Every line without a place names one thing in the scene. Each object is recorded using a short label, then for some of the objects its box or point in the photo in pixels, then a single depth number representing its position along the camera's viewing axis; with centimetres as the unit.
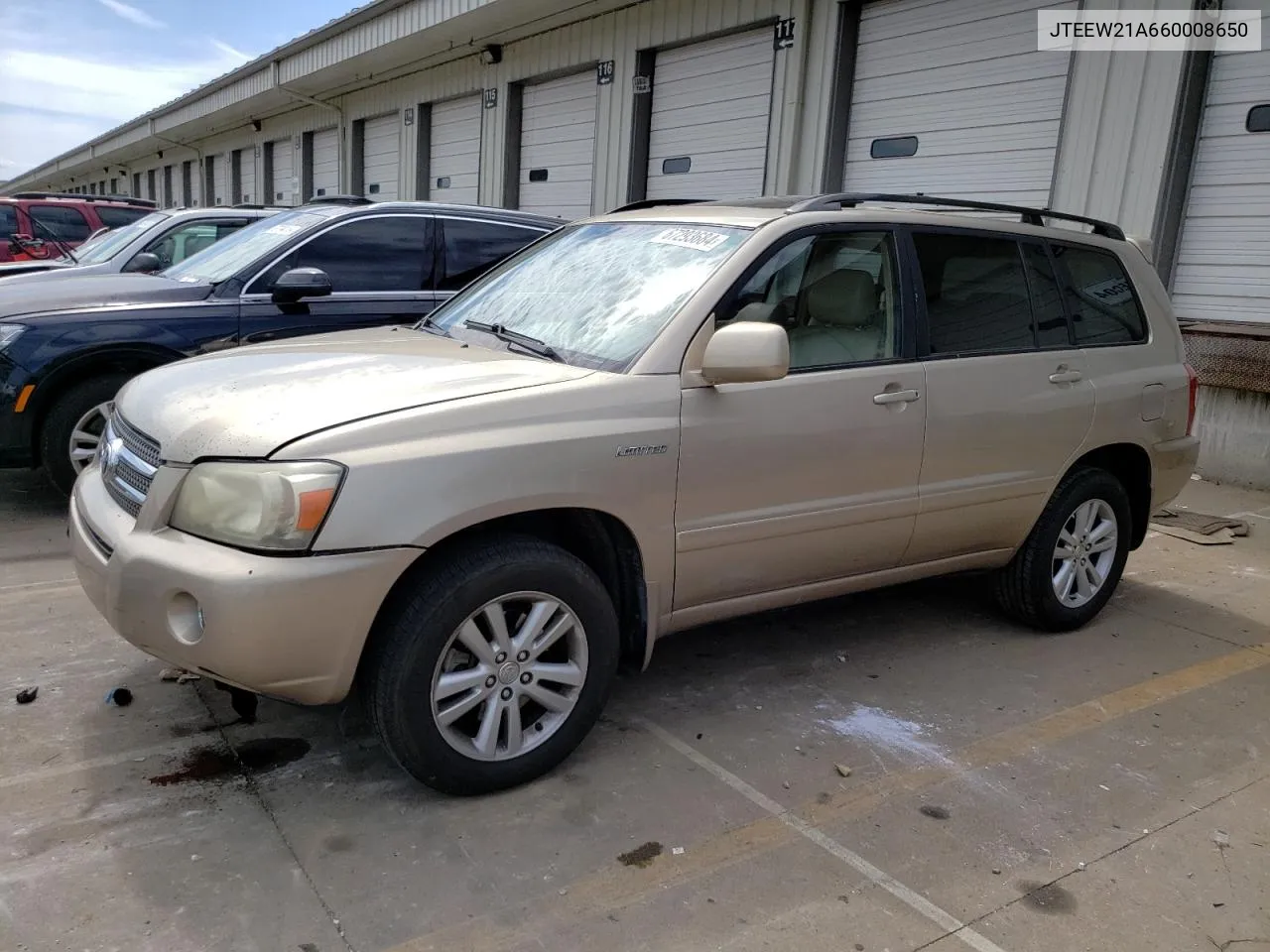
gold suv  259
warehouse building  753
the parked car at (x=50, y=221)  1216
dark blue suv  530
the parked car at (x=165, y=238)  768
